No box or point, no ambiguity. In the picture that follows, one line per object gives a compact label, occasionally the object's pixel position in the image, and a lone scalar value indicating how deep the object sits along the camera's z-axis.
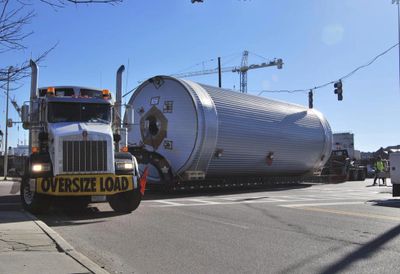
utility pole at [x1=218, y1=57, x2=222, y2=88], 47.06
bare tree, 7.20
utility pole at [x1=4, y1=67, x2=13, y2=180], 41.17
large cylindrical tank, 22.27
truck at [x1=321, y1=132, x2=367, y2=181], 38.28
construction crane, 98.06
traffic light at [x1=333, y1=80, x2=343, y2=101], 31.96
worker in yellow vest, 33.59
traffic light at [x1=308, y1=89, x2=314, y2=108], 34.15
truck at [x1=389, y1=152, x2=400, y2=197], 19.09
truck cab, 12.68
